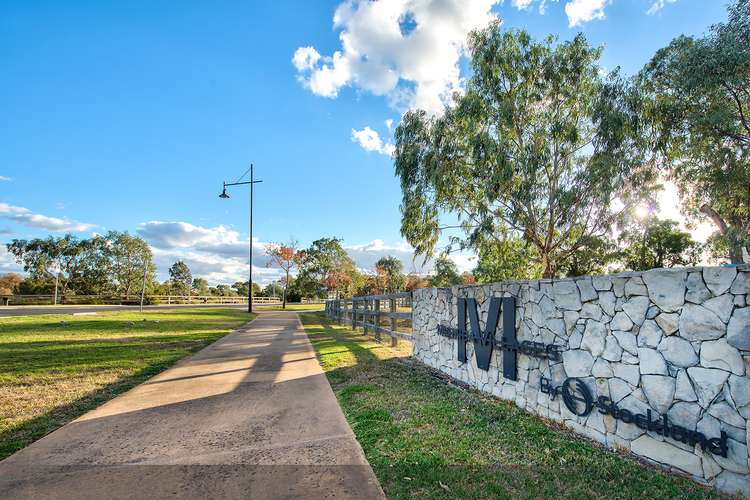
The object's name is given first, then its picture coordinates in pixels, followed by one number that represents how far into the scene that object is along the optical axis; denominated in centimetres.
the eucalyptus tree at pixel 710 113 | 1013
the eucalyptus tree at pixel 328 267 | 3888
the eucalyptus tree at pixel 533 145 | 1175
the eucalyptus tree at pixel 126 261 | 4706
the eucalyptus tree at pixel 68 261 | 4453
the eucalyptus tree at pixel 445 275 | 2027
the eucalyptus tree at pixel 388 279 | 4116
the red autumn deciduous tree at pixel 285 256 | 3666
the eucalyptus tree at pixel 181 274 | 6944
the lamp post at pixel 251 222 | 2185
